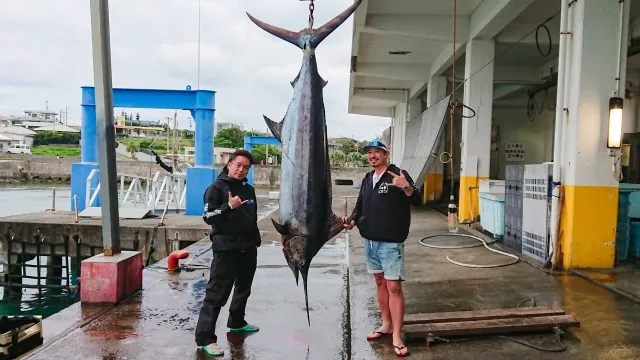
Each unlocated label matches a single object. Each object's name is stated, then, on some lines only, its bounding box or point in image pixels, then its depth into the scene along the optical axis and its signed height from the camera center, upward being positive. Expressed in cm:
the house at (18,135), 7425 +330
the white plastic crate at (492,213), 775 -79
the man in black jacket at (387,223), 332 -43
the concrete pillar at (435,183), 1509 -60
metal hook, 763 +99
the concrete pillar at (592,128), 565 +46
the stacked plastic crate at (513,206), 697 -61
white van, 7011 +101
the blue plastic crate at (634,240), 632 -95
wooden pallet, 358 -121
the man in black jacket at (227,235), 337 -54
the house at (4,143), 7062 +183
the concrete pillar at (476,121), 951 +87
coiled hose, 601 -125
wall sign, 1741 +53
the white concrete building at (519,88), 568 +158
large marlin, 304 +1
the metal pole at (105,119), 441 +36
